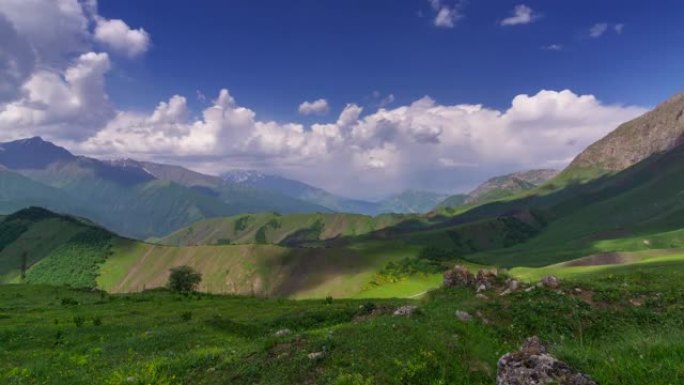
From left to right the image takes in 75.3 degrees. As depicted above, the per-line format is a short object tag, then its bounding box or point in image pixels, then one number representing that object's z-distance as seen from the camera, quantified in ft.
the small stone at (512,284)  104.64
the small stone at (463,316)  77.89
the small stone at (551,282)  103.68
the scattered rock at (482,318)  79.11
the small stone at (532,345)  43.11
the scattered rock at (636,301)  94.17
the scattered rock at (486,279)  116.57
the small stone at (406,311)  84.58
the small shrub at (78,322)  130.17
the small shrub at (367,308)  109.60
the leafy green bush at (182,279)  409.28
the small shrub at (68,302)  201.24
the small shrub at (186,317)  141.59
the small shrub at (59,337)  112.97
